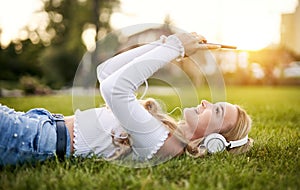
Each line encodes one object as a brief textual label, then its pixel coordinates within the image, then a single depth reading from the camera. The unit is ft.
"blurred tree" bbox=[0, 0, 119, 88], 51.06
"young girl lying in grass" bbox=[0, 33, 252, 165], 6.81
